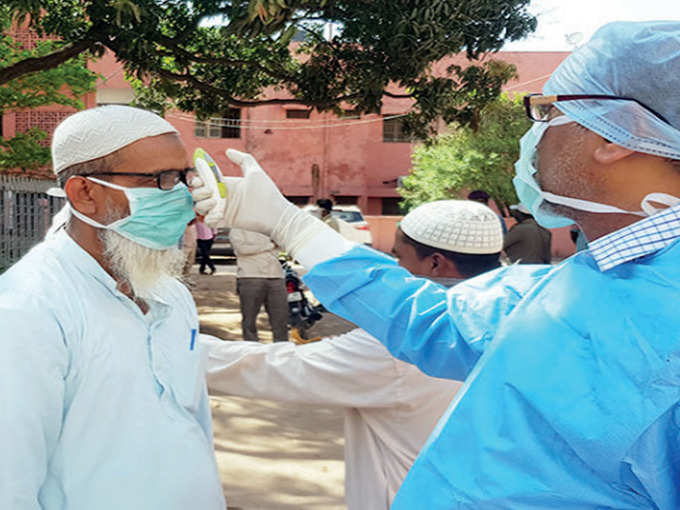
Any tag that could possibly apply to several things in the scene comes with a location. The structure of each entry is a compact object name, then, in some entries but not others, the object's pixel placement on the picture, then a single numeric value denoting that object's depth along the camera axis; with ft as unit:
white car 49.09
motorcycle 29.91
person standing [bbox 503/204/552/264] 24.76
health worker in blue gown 3.78
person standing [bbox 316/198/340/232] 32.02
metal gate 30.60
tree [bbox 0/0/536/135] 22.67
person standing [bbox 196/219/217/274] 49.54
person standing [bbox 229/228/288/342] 24.23
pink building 82.43
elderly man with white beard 5.06
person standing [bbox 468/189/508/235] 28.43
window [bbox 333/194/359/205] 87.32
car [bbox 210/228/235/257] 59.93
